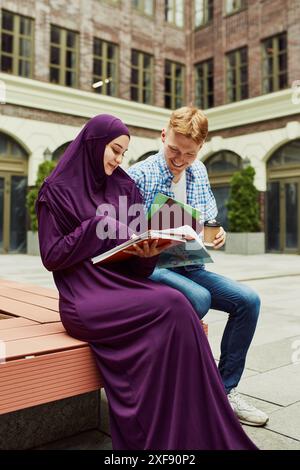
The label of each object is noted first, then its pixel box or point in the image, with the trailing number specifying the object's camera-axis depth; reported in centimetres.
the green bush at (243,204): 1655
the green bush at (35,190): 1534
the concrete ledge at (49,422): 226
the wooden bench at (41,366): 182
